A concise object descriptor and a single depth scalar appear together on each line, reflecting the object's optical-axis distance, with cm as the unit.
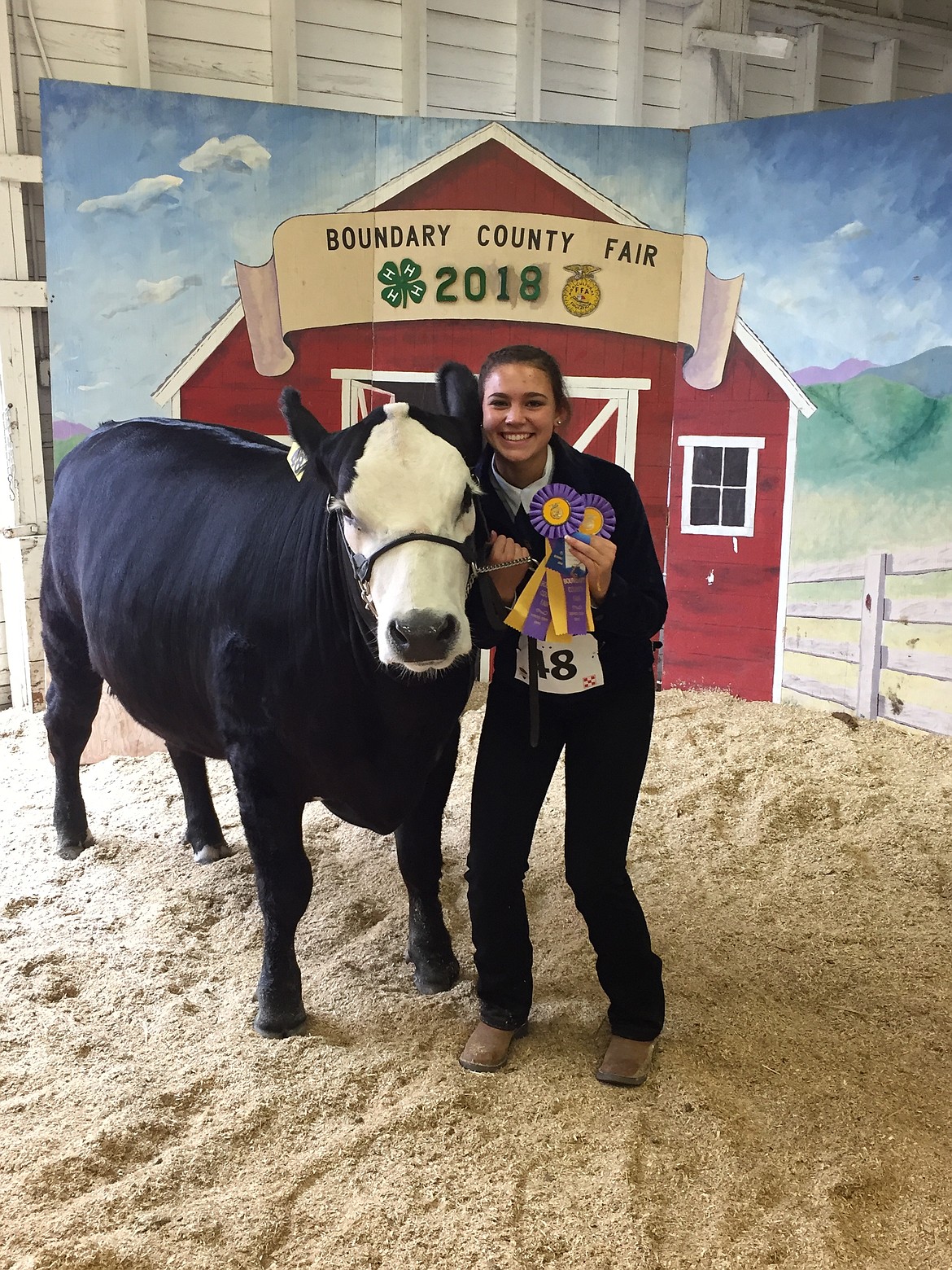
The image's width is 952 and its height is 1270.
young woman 202
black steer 190
